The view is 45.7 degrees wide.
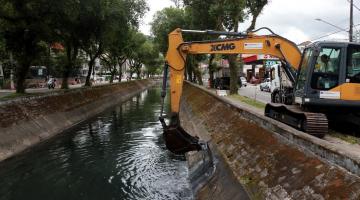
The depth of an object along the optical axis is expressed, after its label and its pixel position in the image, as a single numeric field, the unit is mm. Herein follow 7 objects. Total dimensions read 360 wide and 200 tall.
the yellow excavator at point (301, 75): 13359
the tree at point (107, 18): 32344
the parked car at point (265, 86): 49328
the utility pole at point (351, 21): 32650
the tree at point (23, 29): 26078
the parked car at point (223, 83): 54000
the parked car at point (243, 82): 64875
